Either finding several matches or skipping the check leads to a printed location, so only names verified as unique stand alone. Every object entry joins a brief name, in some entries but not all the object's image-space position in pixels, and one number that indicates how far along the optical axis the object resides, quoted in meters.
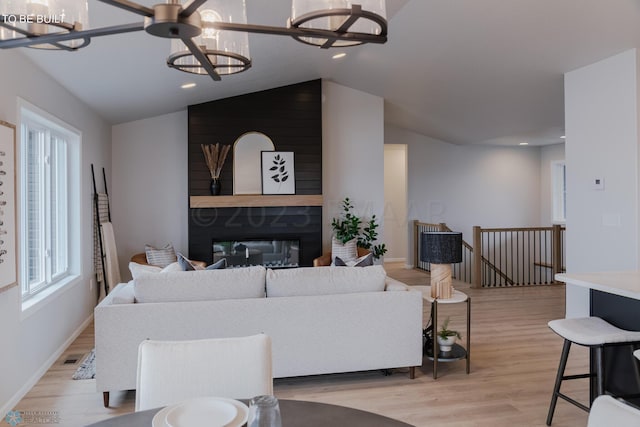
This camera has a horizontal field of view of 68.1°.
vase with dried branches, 6.81
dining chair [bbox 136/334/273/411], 1.59
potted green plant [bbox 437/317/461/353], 3.88
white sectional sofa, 3.19
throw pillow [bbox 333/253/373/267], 4.18
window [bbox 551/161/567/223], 9.97
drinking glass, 1.04
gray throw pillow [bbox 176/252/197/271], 4.06
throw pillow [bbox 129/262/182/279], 3.76
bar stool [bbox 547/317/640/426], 2.54
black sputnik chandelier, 1.32
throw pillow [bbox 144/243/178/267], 6.67
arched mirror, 6.99
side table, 3.70
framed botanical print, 7.05
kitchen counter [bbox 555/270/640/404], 2.71
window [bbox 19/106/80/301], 3.85
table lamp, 3.74
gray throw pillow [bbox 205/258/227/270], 3.99
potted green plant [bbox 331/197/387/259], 7.25
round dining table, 1.32
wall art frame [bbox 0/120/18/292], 3.06
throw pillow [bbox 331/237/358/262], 6.91
